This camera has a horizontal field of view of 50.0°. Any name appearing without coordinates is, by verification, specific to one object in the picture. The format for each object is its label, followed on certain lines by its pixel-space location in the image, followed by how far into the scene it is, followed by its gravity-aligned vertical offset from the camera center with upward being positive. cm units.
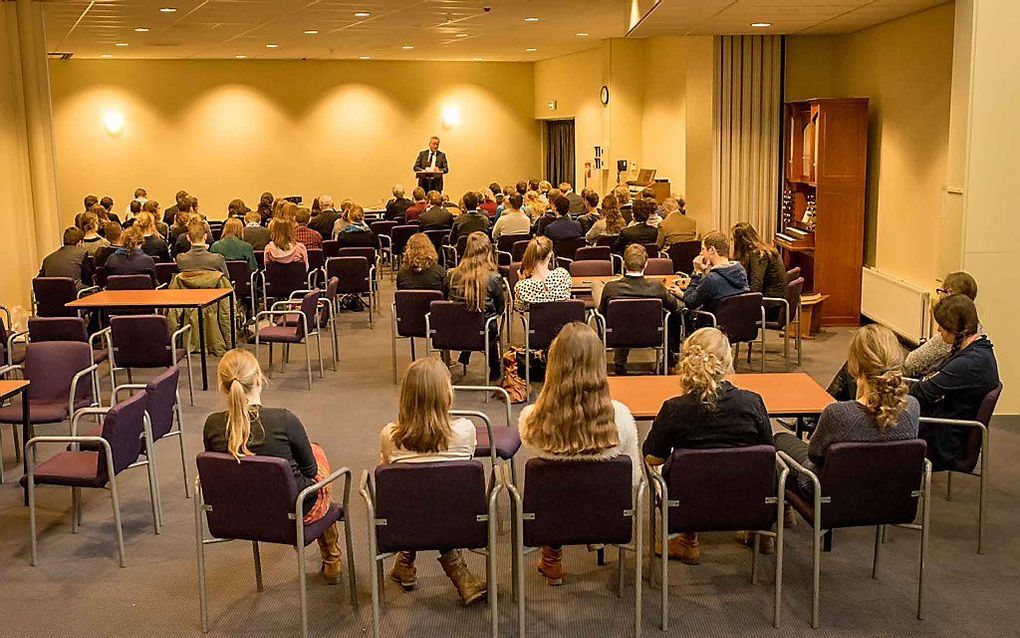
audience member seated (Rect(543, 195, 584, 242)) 1217 -91
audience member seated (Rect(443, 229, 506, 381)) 811 -100
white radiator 948 -155
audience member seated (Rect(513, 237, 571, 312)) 820 -101
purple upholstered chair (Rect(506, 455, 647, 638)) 432 -143
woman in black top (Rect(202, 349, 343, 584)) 443 -113
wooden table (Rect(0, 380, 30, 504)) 577 -124
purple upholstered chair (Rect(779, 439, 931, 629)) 440 -142
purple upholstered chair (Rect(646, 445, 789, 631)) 436 -141
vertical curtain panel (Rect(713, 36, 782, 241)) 1247 +10
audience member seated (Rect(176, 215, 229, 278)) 972 -91
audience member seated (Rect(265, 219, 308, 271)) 1059 -92
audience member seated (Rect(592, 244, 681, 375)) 830 -109
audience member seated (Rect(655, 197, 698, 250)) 1182 -94
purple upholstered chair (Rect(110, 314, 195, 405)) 791 -136
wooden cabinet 1094 -65
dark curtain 2211 -15
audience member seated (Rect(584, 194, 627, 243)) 1191 -86
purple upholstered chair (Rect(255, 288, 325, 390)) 891 -147
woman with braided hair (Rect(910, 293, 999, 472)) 552 -121
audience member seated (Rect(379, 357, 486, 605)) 441 -113
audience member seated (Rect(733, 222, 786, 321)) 913 -104
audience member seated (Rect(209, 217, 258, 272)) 1105 -94
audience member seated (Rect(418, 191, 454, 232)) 1417 -93
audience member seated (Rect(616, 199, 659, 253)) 1159 -93
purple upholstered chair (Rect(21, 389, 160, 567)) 524 -149
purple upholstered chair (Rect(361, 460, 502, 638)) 423 -140
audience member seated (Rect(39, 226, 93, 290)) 1025 -100
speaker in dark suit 1936 -36
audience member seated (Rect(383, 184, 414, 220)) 1592 -84
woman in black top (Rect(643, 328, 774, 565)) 451 -110
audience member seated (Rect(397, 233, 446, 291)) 889 -98
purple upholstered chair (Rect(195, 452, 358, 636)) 432 -139
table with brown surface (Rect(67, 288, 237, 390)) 857 -116
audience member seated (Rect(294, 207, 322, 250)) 1256 -99
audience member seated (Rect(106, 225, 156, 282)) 1007 -95
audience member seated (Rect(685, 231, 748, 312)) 850 -107
